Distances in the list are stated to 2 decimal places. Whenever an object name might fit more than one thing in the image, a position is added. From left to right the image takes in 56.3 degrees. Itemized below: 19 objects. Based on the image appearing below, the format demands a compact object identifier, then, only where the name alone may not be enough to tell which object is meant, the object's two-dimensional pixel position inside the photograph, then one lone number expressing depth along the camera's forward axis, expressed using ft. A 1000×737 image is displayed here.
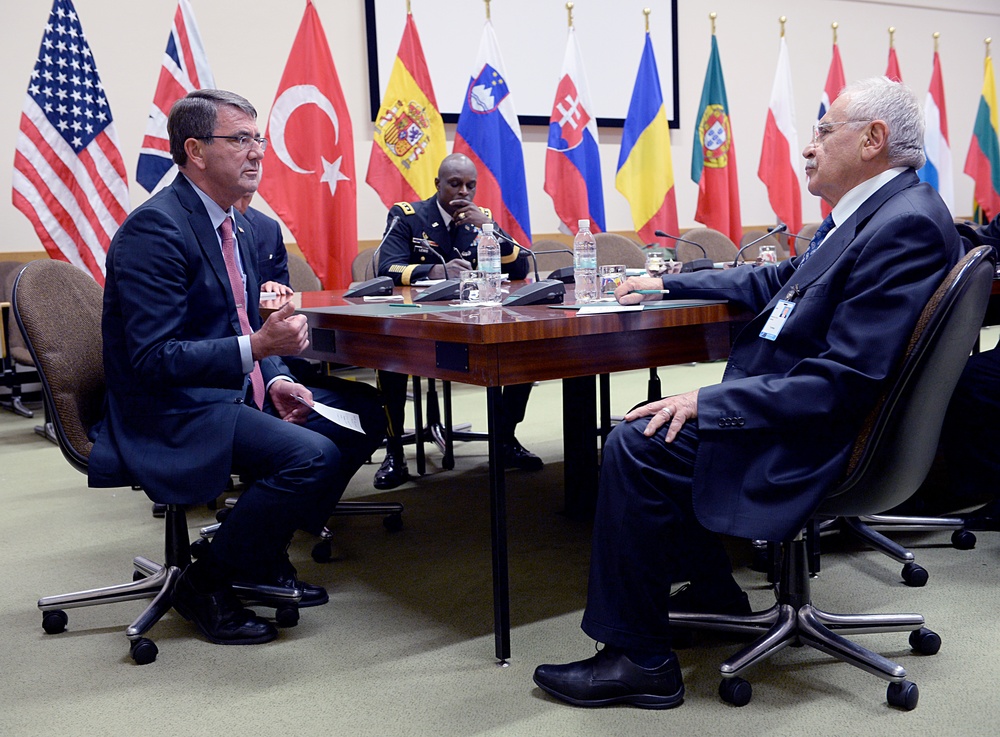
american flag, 14.43
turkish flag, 17.12
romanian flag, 20.89
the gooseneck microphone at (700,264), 9.80
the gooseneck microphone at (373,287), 9.29
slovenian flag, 18.57
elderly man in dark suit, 5.09
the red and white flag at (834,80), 23.06
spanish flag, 18.17
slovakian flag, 19.97
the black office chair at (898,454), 4.94
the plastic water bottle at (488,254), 7.98
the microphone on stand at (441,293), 8.25
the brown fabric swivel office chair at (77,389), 6.60
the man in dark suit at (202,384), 6.31
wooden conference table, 5.74
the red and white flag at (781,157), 22.65
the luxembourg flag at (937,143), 23.97
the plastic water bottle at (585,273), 7.81
